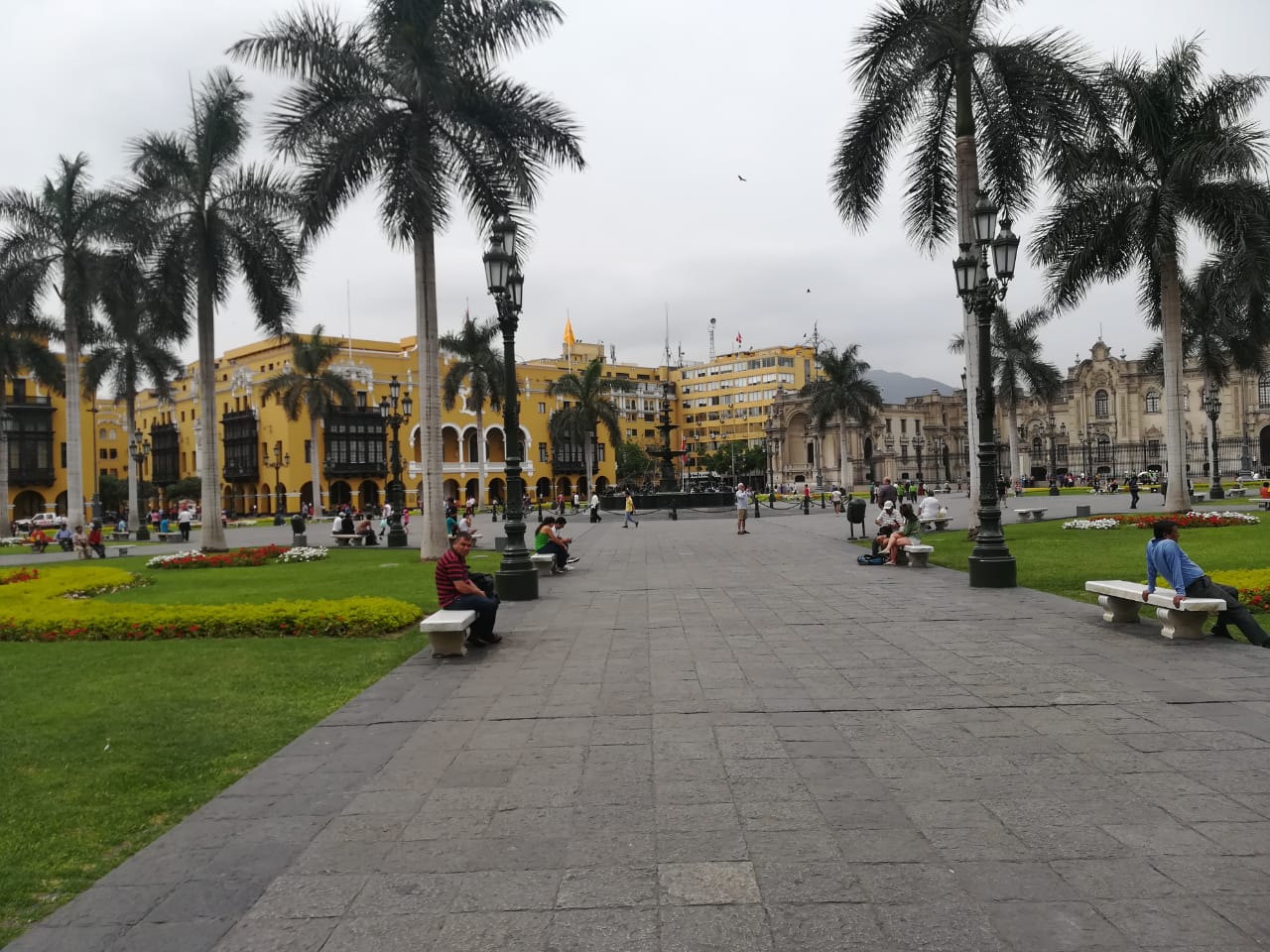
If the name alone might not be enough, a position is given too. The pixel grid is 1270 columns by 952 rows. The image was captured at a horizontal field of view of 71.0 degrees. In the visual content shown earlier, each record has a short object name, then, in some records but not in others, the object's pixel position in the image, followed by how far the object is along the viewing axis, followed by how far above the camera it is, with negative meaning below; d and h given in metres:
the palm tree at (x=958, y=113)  17.81 +7.55
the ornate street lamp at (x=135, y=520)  38.50 -0.87
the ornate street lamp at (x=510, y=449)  12.41 +0.55
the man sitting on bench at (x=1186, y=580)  8.02 -1.05
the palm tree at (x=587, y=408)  58.84 +5.26
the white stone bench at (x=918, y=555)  14.98 -1.37
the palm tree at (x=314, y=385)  52.09 +6.53
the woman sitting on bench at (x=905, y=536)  15.59 -1.17
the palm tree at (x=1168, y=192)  19.31 +6.26
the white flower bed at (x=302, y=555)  21.03 -1.44
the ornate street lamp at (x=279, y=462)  64.44 +2.52
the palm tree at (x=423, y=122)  17.03 +7.46
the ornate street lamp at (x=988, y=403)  12.02 +1.00
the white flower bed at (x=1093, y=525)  22.20 -1.38
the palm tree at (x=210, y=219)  21.58 +6.81
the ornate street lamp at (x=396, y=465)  26.50 +0.95
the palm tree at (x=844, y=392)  59.12 +5.75
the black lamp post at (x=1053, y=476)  54.09 -0.34
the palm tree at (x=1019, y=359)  46.91 +6.04
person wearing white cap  16.23 -0.91
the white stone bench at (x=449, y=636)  8.12 -1.35
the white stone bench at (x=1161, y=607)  7.90 -1.33
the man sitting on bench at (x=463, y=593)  8.77 -1.04
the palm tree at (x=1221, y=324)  25.25 +4.82
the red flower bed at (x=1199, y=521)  20.56 -1.29
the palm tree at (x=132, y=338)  21.78 +5.39
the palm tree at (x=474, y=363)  51.69 +7.49
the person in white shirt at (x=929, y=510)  23.22 -0.93
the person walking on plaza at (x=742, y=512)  26.08 -0.90
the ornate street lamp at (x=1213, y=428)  37.49 +1.67
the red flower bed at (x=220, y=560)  20.23 -1.44
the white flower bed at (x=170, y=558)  20.57 -1.38
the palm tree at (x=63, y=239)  30.16 +9.07
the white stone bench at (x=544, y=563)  15.33 -1.31
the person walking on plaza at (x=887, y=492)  22.59 -0.40
